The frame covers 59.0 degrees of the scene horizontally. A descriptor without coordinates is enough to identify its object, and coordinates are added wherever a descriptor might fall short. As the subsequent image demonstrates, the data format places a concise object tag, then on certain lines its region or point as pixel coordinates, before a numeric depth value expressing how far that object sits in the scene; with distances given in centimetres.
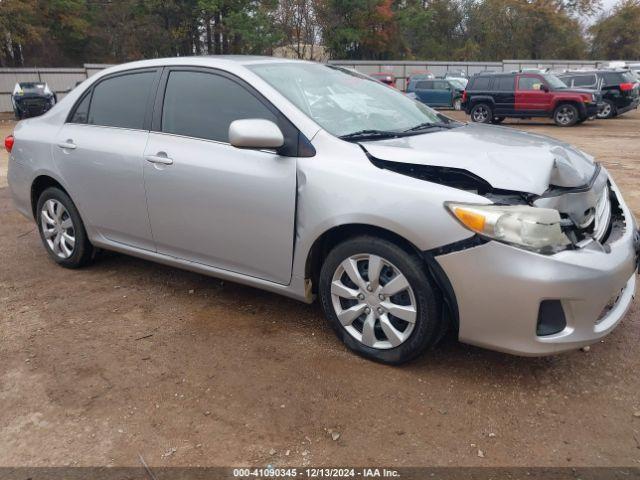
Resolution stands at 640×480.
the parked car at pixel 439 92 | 2393
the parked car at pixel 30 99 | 2211
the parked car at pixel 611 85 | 1909
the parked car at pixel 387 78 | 2463
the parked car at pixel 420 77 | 2536
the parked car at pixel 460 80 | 2496
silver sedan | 267
